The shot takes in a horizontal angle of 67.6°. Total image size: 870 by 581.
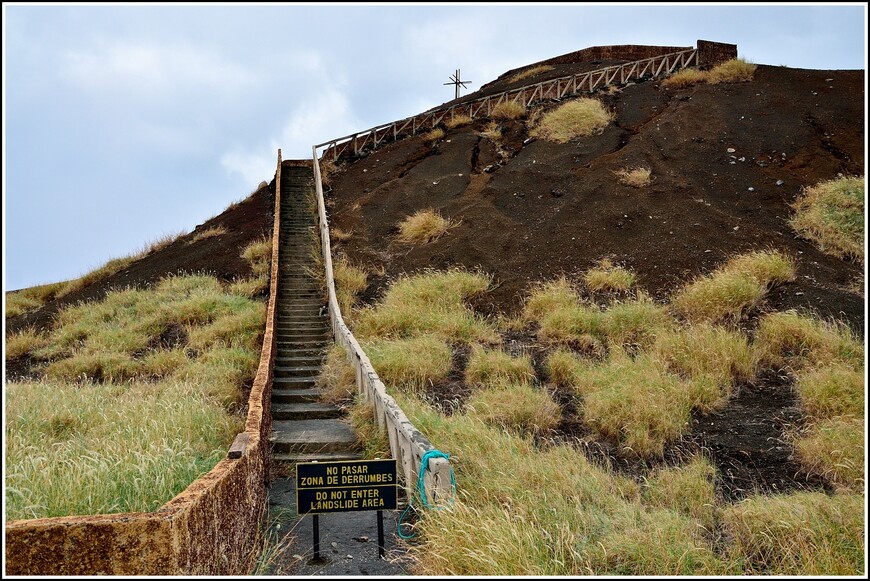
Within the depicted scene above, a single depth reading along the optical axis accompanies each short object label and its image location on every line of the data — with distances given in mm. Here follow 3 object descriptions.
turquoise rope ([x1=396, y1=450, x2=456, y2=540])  5945
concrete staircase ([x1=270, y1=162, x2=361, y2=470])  8969
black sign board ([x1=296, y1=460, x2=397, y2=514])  5664
